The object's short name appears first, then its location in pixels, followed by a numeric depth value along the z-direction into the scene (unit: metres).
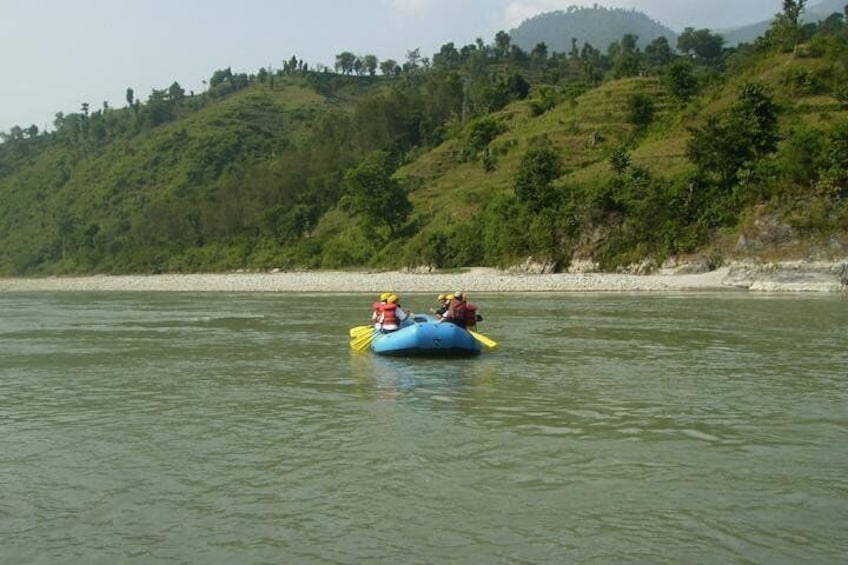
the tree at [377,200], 71.56
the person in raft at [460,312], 20.45
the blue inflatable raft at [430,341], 19.17
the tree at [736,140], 49.72
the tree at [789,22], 74.62
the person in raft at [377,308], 21.35
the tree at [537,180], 57.25
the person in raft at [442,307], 21.52
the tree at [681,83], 76.62
